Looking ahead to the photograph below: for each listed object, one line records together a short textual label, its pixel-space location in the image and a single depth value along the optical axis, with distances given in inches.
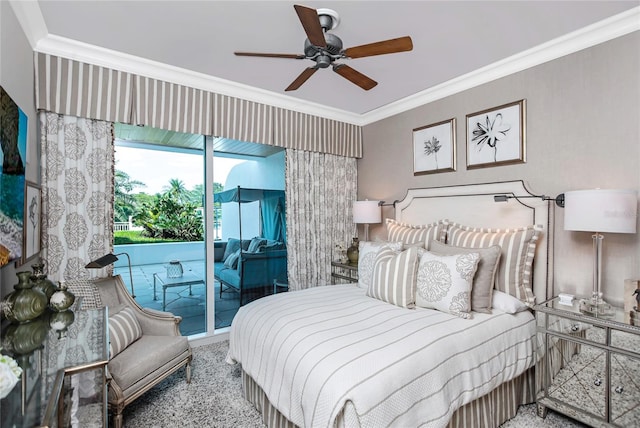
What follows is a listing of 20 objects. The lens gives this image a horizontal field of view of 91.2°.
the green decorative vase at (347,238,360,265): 153.0
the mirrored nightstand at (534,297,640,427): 70.2
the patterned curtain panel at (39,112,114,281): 97.0
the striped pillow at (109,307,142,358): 82.7
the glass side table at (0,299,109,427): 37.6
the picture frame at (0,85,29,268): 62.3
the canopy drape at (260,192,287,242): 150.2
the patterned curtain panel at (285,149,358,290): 150.8
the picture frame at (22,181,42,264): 78.2
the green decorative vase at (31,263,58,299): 68.2
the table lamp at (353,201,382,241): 151.2
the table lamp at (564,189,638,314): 75.7
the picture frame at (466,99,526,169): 107.8
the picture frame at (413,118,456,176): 128.6
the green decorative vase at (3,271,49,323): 60.5
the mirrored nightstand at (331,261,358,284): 149.6
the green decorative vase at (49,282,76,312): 68.7
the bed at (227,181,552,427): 57.2
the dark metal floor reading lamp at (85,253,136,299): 87.2
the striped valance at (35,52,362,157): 97.1
